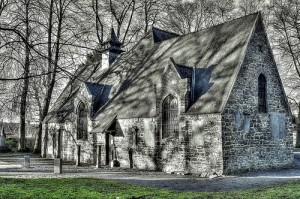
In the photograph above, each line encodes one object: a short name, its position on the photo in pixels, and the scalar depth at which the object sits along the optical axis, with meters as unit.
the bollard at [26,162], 21.03
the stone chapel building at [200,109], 16.55
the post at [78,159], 23.11
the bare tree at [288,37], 31.38
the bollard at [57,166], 18.24
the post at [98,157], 21.30
